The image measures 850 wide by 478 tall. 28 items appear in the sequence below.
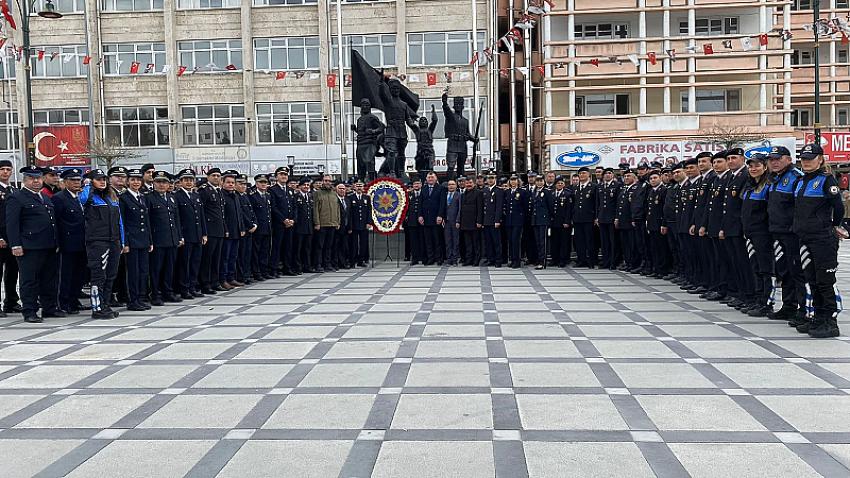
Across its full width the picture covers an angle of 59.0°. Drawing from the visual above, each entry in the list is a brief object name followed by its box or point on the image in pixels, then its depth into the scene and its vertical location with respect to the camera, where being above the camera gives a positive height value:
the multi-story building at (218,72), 34.31 +5.80
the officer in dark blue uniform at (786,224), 7.59 -0.41
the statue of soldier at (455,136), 18.09 +1.35
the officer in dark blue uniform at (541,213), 14.47 -0.47
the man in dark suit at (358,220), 15.36 -0.55
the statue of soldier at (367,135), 16.64 +1.31
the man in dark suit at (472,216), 15.13 -0.51
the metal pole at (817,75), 19.22 +3.03
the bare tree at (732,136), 28.81 +1.92
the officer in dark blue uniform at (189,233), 10.71 -0.51
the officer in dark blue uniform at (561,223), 14.72 -0.67
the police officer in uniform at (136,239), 9.65 -0.51
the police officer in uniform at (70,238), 9.42 -0.47
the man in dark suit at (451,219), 15.45 -0.57
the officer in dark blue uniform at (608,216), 13.88 -0.53
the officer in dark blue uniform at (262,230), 12.76 -0.59
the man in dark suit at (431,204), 15.56 -0.26
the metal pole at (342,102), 28.78 +3.52
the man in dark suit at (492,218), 14.73 -0.55
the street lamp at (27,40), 15.35 +3.67
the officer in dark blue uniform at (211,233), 11.31 -0.54
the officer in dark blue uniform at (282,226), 13.28 -0.55
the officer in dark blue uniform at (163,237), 10.09 -0.52
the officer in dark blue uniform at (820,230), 7.03 -0.45
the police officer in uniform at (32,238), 8.89 -0.43
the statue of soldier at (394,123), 17.23 +1.60
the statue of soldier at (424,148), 18.28 +1.10
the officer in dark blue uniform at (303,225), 13.91 -0.56
